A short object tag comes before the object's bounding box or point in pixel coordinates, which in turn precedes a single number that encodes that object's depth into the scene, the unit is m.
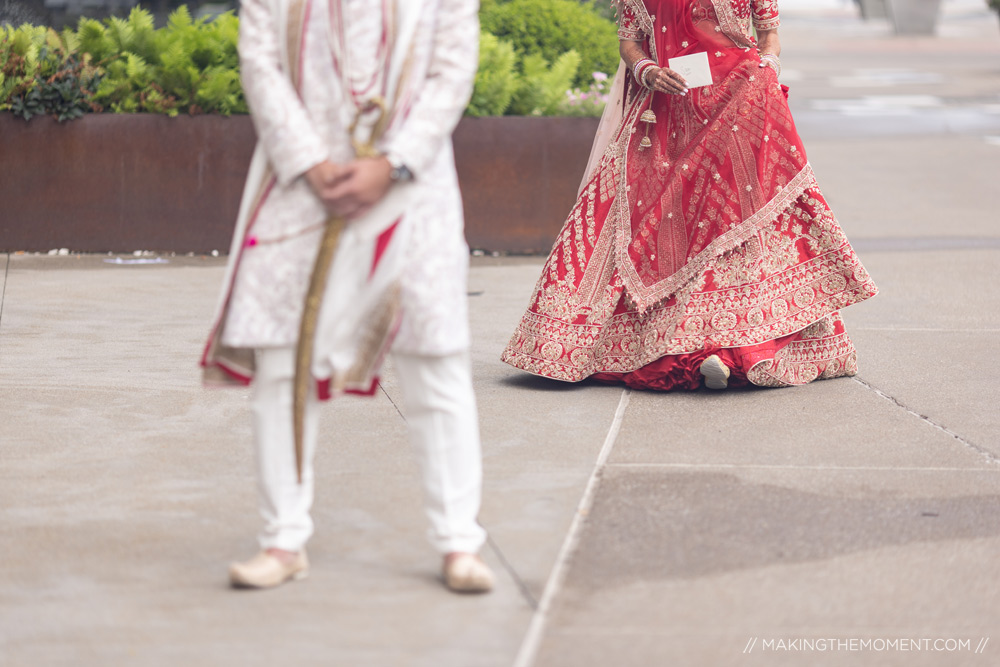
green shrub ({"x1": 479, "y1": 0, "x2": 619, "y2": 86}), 11.01
